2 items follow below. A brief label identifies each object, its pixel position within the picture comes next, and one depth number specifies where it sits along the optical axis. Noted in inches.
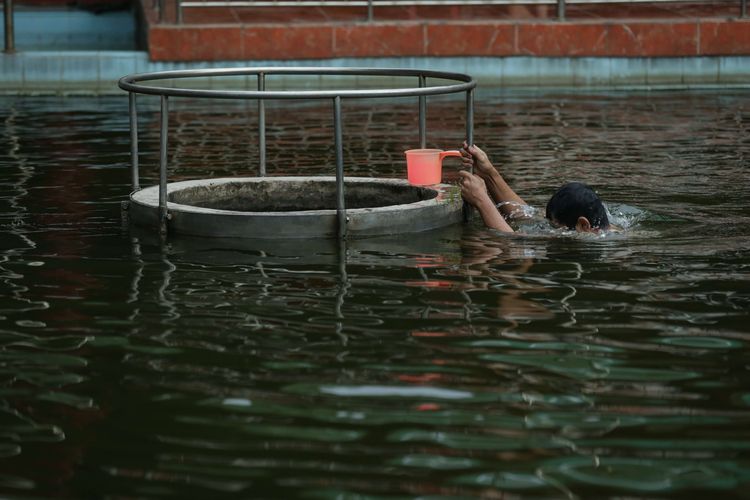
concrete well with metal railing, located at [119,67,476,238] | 698.2
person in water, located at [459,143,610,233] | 719.1
